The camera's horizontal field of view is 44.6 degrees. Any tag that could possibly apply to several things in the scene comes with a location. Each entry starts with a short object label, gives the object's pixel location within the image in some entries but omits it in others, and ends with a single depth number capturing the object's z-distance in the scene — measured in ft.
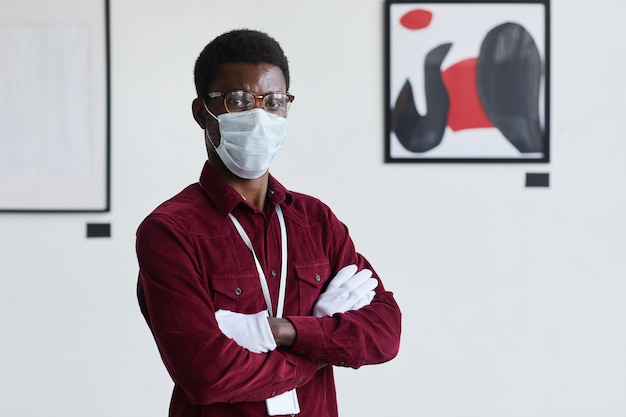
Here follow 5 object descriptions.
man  4.07
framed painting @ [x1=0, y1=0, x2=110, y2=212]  9.70
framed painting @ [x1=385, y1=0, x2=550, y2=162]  9.77
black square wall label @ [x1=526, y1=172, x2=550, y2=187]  9.86
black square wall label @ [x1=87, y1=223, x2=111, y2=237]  9.77
